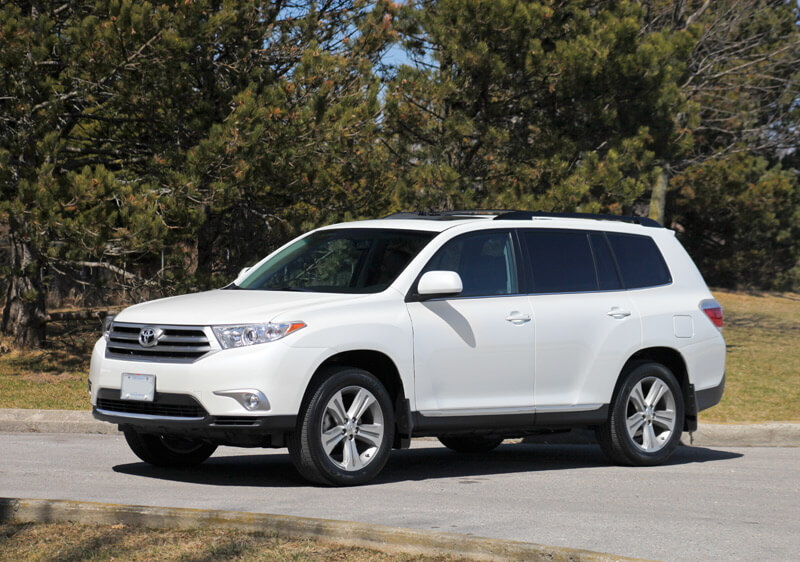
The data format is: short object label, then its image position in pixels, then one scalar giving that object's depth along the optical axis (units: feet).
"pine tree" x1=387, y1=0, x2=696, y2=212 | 72.23
